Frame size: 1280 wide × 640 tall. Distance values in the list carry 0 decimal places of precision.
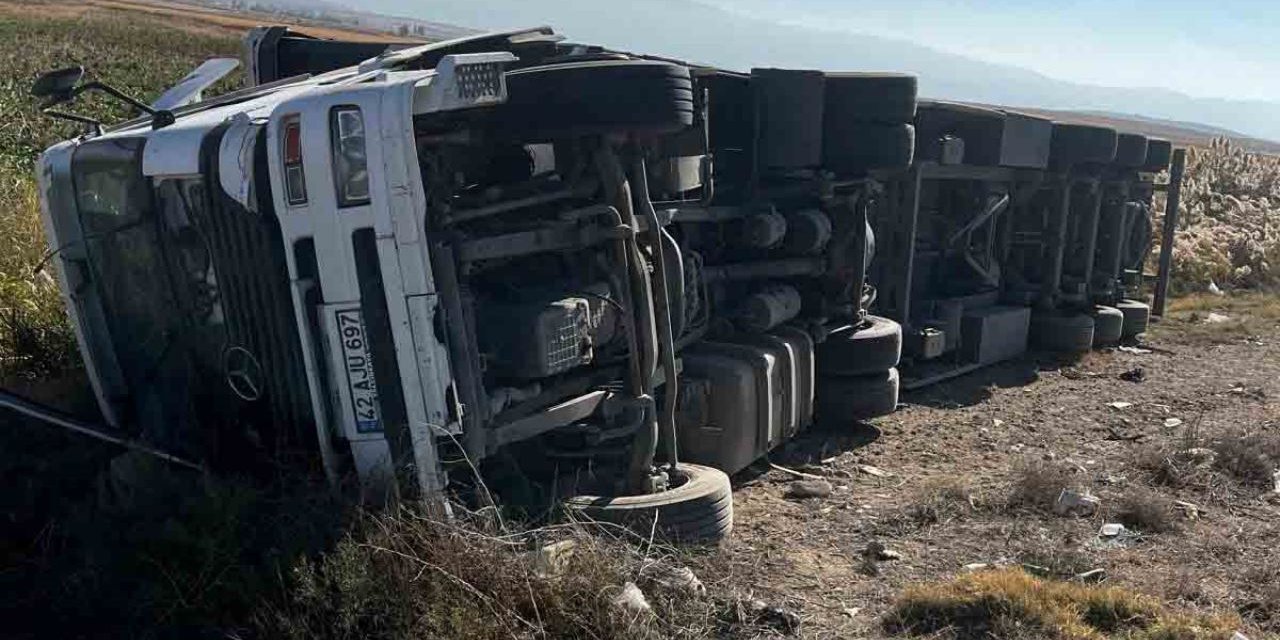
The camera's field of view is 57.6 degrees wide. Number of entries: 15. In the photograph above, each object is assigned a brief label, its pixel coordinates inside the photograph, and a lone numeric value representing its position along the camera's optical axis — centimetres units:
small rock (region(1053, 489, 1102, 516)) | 535
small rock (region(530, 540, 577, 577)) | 374
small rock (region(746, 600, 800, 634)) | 396
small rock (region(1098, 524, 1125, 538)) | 504
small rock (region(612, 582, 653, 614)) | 366
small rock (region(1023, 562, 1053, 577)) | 446
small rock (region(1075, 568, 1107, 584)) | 441
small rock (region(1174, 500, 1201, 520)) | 540
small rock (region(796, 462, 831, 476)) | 625
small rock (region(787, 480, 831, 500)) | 581
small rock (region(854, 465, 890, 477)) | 626
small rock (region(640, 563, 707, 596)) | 395
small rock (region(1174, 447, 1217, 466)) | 614
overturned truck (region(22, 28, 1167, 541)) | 396
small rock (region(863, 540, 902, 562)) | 482
